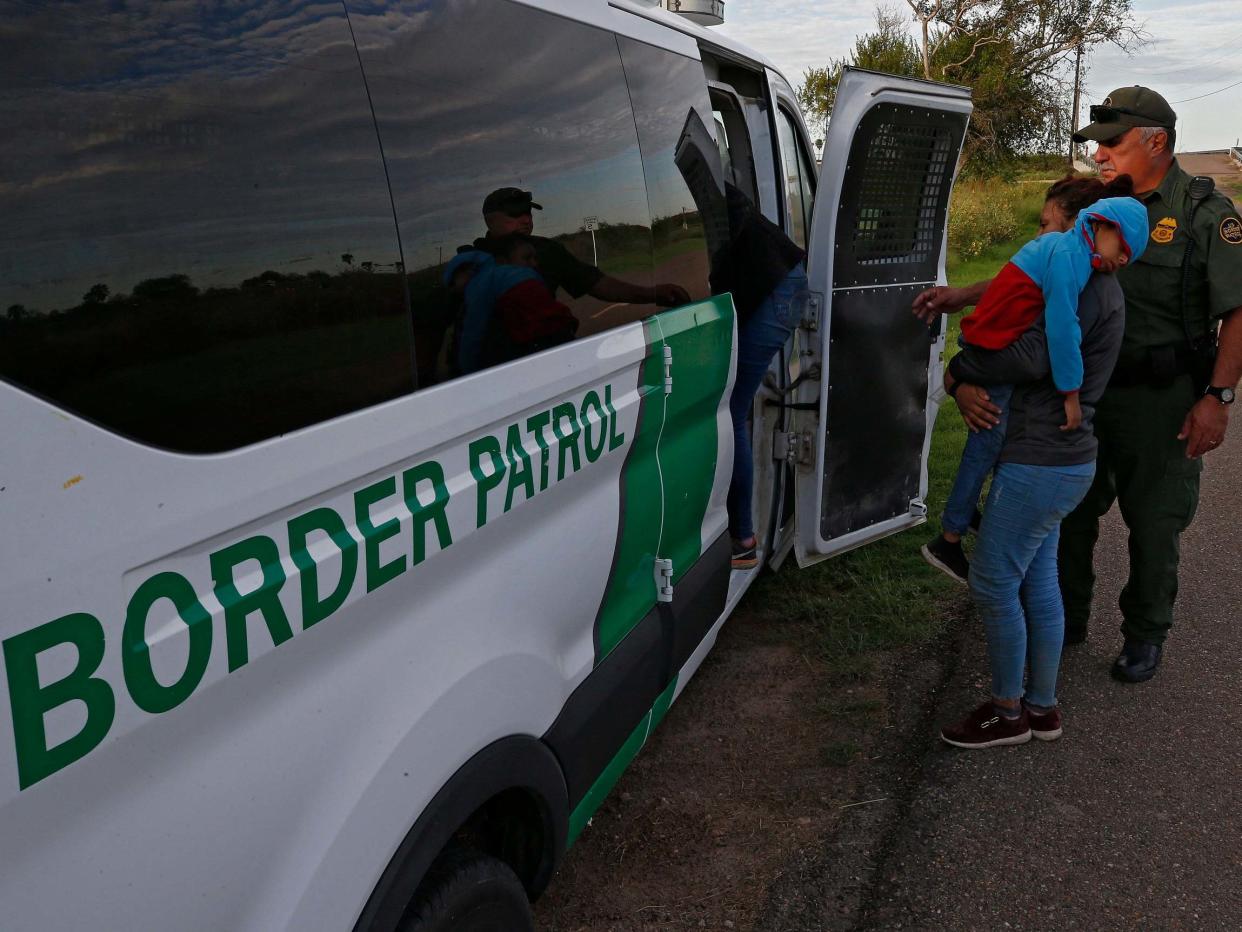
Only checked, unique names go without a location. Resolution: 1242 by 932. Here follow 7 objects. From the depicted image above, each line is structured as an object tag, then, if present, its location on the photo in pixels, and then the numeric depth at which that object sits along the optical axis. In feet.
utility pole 104.42
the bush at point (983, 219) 61.72
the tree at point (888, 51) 100.73
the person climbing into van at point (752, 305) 11.31
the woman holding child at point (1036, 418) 9.78
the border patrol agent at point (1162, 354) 11.43
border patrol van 3.56
